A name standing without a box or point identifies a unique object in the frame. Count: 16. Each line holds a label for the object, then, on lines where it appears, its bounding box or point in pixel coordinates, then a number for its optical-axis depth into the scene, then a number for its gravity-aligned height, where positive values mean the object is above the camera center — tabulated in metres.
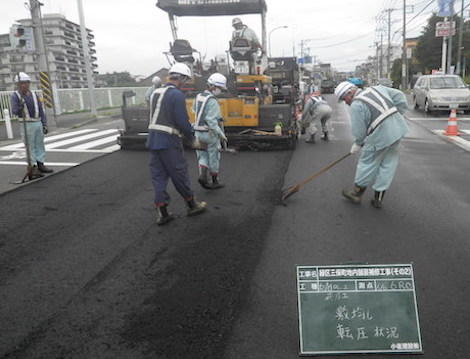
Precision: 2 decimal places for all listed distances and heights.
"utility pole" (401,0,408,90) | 37.75 +3.32
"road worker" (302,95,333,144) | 11.09 -0.73
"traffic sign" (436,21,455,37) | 28.20 +3.41
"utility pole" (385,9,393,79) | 56.12 +8.05
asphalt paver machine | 9.70 +0.05
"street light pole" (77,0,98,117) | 18.98 +1.95
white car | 16.22 -0.50
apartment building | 84.62 +9.28
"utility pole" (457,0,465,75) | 29.55 +3.79
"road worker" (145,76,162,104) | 10.10 +0.32
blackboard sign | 2.39 -1.24
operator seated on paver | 10.20 +1.39
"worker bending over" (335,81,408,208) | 5.02 -0.57
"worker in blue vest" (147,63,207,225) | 4.83 -0.47
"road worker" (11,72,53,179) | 7.34 -0.26
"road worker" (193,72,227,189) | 6.16 -0.48
